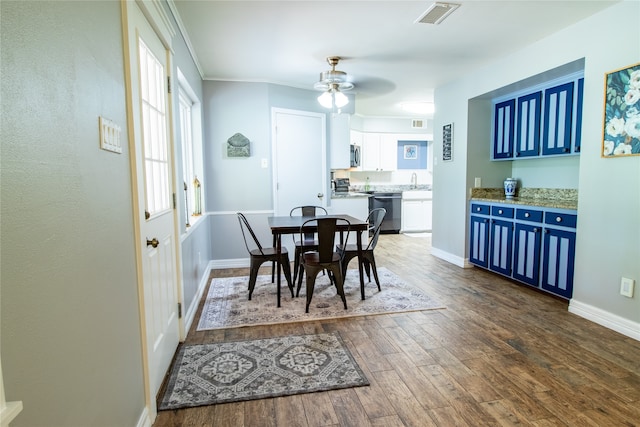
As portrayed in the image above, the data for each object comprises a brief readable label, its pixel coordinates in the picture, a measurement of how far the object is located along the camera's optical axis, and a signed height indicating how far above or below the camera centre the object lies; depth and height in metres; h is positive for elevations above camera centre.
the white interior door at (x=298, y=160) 4.77 +0.34
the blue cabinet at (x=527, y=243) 3.21 -0.64
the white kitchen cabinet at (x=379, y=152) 7.57 +0.69
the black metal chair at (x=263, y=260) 3.38 -0.73
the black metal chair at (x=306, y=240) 3.82 -0.67
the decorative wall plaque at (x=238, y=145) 4.52 +0.51
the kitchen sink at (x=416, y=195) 7.38 -0.25
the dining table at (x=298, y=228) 3.22 -0.41
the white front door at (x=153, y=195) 1.65 -0.05
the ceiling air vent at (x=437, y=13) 2.59 +1.30
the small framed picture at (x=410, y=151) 8.02 +0.73
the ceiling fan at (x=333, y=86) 3.92 +1.13
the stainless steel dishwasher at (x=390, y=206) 7.24 -0.48
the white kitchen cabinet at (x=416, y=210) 7.41 -0.58
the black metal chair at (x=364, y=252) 3.47 -0.68
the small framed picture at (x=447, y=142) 4.73 +0.55
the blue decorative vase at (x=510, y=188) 4.29 -0.07
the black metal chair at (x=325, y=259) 2.94 -0.67
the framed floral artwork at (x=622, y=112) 2.55 +0.52
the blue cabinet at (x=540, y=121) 3.35 +0.66
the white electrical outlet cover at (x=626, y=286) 2.62 -0.79
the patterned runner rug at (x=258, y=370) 1.95 -1.14
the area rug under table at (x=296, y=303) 2.99 -1.12
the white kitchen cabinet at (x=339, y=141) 5.29 +0.65
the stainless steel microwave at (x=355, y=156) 7.09 +0.57
